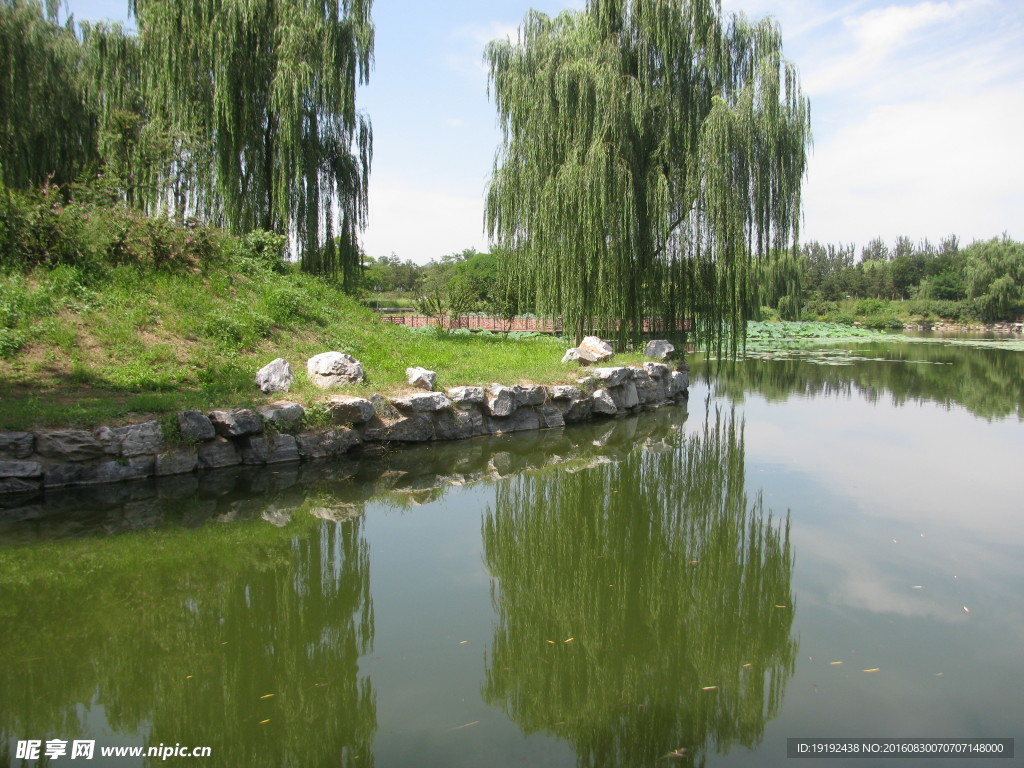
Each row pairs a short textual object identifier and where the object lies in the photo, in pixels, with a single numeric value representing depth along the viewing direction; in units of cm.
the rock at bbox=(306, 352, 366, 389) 770
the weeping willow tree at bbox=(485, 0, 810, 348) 1123
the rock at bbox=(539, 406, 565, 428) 918
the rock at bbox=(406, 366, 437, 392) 812
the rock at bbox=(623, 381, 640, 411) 1048
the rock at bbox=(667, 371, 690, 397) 1188
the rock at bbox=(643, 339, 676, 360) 1195
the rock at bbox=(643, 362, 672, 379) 1122
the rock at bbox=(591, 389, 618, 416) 988
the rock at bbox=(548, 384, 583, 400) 925
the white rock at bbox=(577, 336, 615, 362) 1059
